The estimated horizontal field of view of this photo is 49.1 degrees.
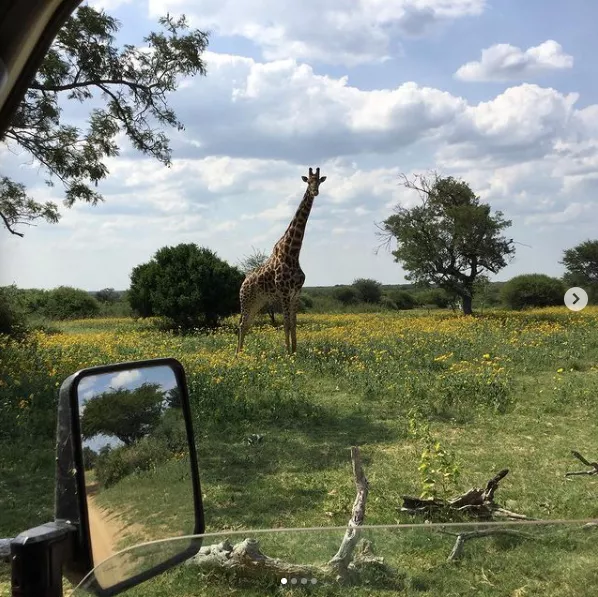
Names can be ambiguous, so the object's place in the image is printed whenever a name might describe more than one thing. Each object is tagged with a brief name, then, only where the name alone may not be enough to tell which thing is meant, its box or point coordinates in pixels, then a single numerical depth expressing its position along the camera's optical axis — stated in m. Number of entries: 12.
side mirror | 1.04
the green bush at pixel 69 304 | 26.58
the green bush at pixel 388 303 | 30.42
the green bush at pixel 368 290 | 33.41
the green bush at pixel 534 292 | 27.45
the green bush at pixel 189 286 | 18.08
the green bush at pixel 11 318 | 13.20
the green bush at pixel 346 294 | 33.10
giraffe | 11.58
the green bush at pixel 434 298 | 31.11
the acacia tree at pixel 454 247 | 22.91
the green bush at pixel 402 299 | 32.34
